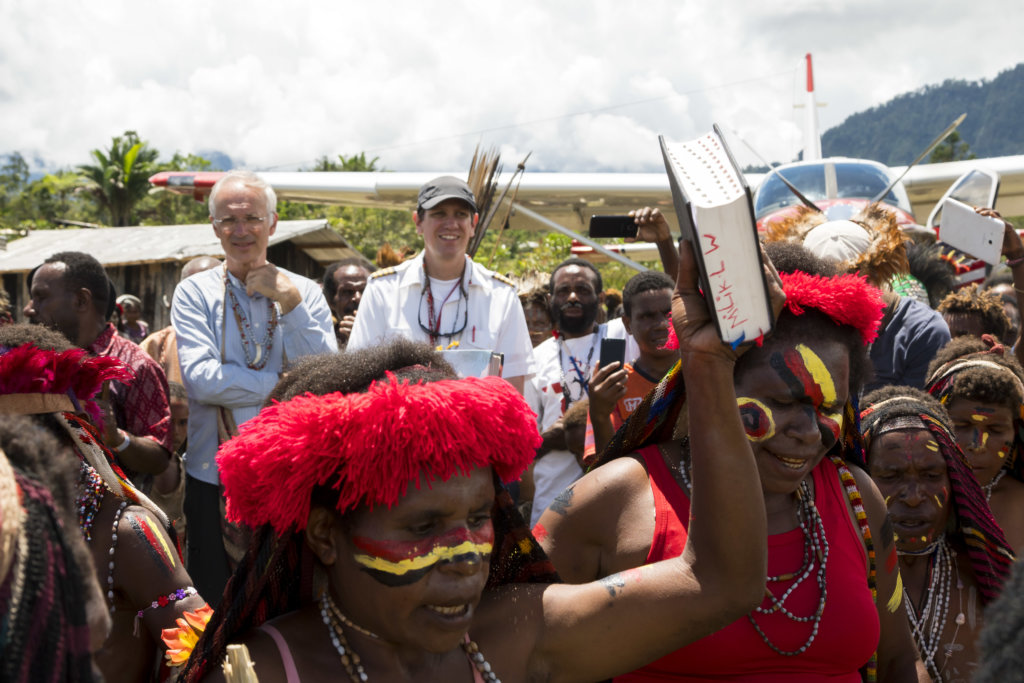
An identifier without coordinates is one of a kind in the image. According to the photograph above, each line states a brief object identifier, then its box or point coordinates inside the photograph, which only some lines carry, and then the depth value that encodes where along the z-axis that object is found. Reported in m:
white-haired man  4.23
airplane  16.11
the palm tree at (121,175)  36.91
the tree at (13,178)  49.11
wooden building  16.00
